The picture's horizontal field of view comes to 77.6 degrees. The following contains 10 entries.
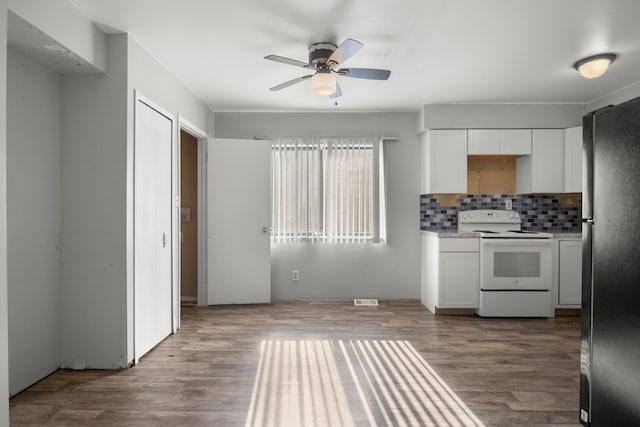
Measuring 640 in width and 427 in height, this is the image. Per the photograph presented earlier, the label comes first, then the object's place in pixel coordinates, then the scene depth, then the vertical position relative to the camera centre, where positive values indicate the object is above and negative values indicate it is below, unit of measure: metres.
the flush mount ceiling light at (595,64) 3.19 +1.21
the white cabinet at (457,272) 4.38 -0.66
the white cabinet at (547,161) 4.62 +0.59
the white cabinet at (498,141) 4.65 +0.83
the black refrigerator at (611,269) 1.44 -0.22
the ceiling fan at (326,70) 2.92 +1.07
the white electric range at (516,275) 4.28 -0.68
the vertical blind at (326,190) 4.95 +0.27
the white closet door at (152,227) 3.00 -0.13
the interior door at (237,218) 4.71 -0.08
